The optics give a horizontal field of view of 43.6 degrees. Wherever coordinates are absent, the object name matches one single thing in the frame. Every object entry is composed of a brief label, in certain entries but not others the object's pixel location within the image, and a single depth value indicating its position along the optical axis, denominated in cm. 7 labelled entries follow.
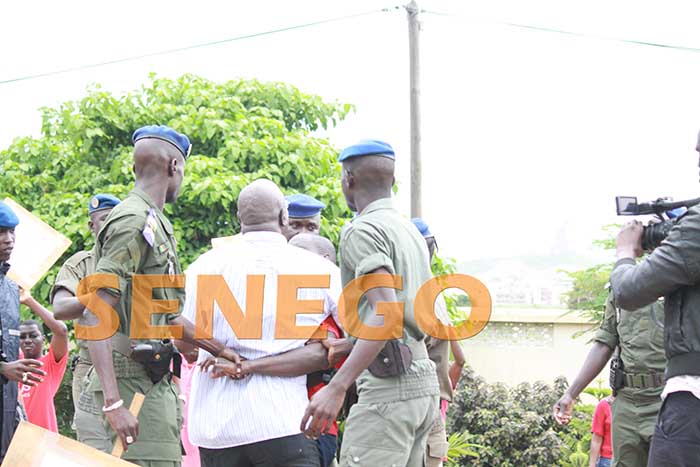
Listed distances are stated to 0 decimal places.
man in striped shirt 372
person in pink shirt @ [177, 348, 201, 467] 647
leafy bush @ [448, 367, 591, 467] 1005
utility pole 1043
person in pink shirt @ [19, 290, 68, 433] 664
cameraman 337
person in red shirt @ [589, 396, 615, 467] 751
